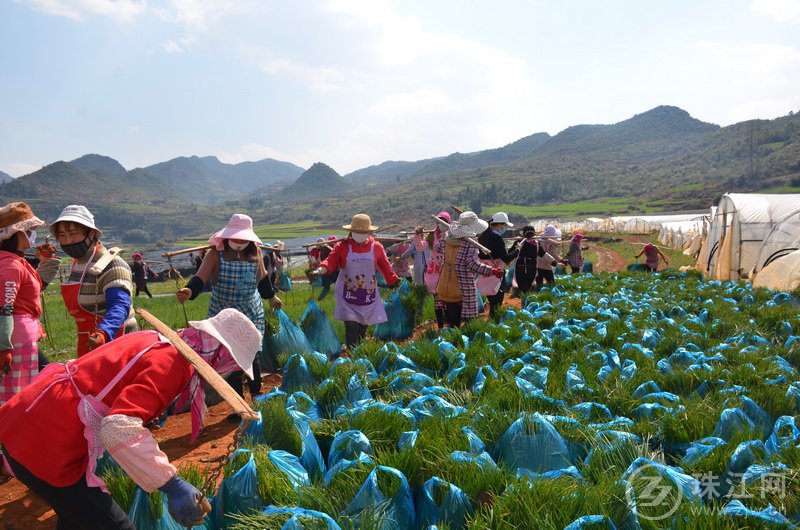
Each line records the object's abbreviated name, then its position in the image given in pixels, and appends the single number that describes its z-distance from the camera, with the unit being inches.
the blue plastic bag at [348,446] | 82.3
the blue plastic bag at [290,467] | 75.1
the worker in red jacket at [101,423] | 63.0
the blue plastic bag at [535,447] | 79.8
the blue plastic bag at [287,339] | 205.3
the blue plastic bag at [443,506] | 65.2
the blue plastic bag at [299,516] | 57.2
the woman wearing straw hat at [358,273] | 210.8
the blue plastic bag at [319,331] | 229.8
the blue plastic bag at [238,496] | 70.7
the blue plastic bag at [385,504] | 63.0
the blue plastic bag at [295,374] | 141.5
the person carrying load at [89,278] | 112.8
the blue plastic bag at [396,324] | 279.6
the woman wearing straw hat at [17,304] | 121.6
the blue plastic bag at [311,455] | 84.5
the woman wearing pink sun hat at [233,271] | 157.8
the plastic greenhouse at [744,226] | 503.8
